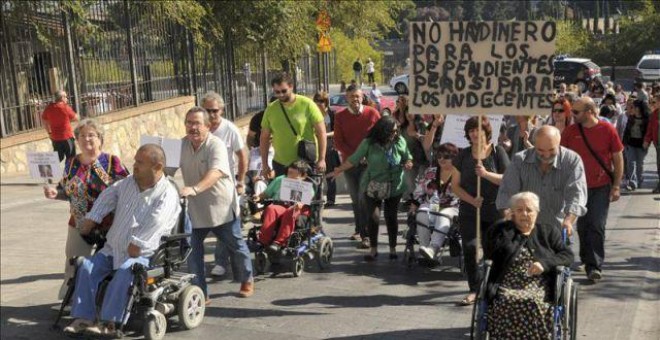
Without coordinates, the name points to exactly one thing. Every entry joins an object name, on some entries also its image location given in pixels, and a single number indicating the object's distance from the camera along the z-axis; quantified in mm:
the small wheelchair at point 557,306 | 10937
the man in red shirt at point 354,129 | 19375
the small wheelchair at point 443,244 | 16859
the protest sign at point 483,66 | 13617
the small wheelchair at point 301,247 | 16687
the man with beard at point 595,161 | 15547
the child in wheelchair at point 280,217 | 16562
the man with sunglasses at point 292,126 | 17406
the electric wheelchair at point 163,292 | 12461
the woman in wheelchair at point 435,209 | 16516
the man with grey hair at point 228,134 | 15820
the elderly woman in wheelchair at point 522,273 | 10883
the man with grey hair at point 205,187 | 14039
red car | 49306
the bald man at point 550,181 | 12859
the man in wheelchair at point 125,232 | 12227
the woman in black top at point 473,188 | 14500
